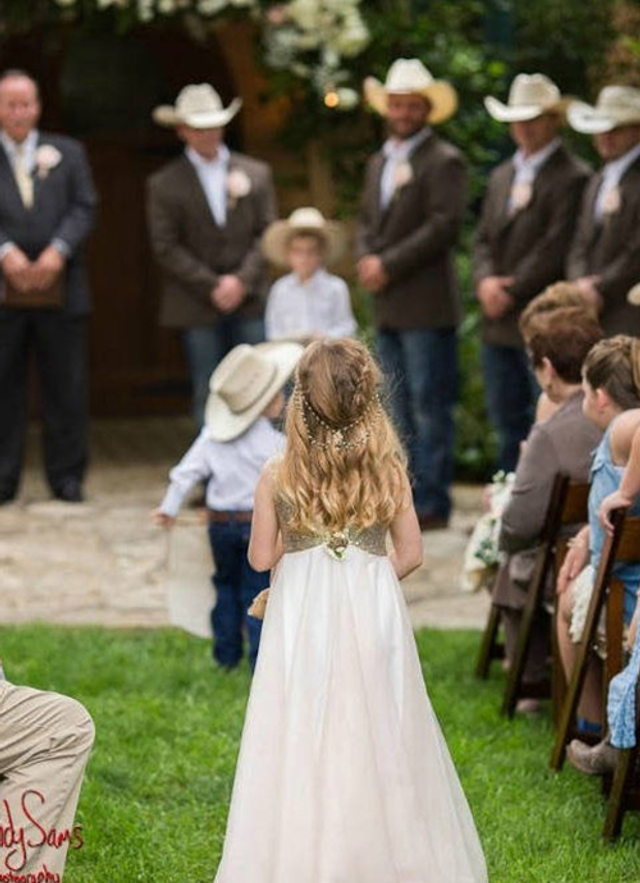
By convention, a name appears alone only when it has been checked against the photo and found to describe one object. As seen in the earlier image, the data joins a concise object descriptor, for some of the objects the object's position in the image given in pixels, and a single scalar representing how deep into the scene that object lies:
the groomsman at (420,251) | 20.15
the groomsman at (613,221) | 18.10
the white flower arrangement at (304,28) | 22.54
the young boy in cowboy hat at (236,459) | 13.85
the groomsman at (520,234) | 19.22
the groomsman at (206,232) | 20.87
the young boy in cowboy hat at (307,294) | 19.88
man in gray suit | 20.91
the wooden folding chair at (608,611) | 11.23
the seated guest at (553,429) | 12.89
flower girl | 9.34
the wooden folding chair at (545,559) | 12.76
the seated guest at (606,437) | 11.42
